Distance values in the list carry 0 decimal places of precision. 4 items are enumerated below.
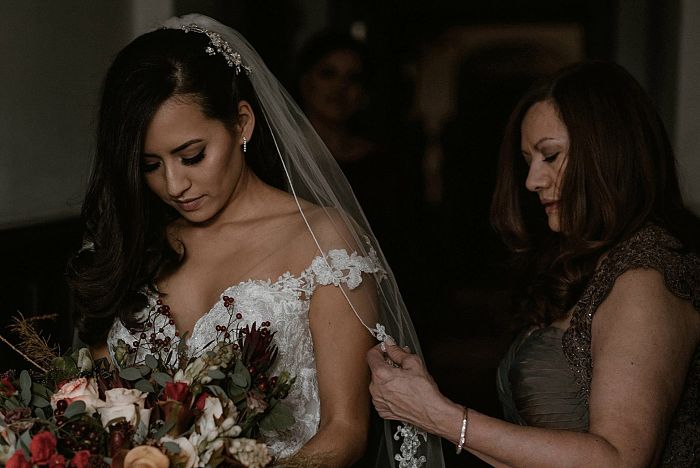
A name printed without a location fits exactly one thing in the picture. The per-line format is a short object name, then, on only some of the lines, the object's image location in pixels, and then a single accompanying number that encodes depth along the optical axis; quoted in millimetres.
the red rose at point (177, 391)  1684
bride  2408
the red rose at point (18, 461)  1570
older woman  2014
